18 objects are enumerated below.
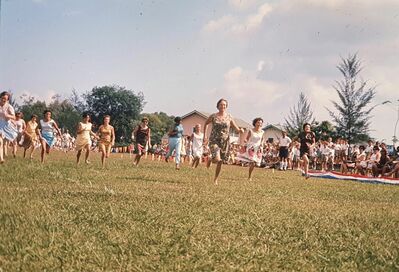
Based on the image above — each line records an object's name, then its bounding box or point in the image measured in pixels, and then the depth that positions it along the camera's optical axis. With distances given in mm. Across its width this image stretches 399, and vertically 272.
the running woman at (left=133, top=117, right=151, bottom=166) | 17822
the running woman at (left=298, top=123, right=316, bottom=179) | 16328
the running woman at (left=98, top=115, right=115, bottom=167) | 16031
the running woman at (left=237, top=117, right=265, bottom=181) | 13953
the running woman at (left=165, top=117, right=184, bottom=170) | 19716
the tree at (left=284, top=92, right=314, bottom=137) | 50531
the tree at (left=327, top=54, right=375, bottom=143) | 40781
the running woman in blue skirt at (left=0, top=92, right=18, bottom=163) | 13102
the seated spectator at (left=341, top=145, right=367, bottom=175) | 23312
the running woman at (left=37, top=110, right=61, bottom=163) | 16203
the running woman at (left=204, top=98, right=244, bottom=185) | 11602
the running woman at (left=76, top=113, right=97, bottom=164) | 15914
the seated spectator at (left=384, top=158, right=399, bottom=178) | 19872
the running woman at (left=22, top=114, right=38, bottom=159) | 17469
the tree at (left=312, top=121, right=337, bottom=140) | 44025
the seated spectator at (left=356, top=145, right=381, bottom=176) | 21847
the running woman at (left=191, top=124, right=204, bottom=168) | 19047
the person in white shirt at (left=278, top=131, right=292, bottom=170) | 25844
